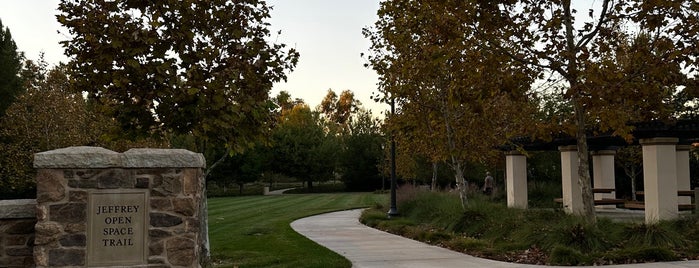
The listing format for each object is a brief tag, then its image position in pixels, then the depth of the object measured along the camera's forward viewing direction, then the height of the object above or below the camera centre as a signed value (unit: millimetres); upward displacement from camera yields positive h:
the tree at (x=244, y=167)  55344 +446
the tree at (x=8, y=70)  35809 +6785
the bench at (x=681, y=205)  15184 -1100
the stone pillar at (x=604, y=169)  21641 -80
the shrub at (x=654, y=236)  10945 -1319
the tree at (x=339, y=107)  76125 +8260
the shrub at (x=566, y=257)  10234 -1556
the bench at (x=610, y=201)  18000 -1057
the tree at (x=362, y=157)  55875 +1281
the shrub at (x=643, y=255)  10297 -1552
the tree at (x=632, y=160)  25953 +303
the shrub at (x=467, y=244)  12148 -1579
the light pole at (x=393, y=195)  20219 -879
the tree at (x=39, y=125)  22906 +2001
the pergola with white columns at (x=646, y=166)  14516 +22
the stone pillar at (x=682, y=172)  19172 -206
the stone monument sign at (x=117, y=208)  7227 -424
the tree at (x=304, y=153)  56312 +1687
